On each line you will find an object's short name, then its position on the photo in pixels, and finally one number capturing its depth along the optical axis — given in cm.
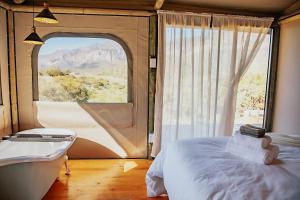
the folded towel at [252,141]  157
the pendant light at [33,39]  230
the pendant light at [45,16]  210
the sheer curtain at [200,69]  325
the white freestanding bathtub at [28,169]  194
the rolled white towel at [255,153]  152
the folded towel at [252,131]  162
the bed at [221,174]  116
